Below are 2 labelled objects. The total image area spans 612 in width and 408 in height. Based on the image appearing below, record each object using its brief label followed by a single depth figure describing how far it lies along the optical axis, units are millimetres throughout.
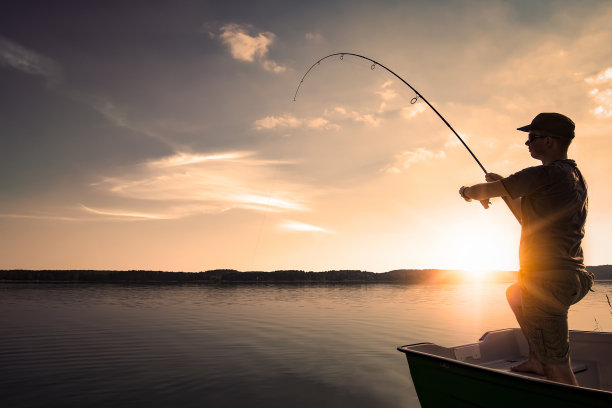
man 3664
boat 3742
